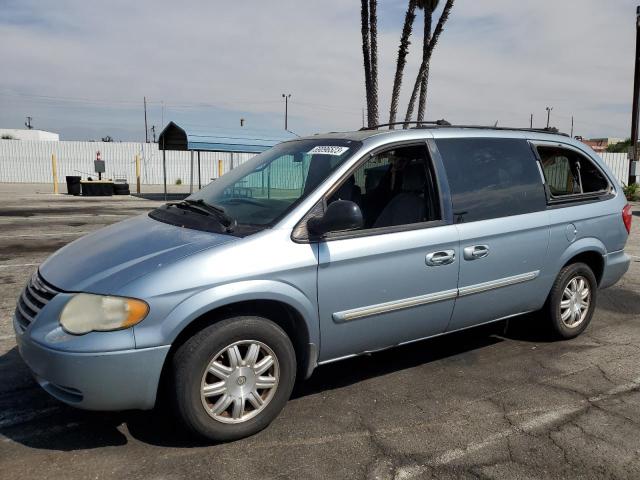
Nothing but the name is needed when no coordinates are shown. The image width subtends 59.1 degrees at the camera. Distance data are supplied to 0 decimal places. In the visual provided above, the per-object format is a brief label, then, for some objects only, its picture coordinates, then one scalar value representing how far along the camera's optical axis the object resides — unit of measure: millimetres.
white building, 68938
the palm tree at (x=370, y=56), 18234
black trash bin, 23047
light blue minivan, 2859
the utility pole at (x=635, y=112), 23031
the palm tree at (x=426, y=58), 18844
